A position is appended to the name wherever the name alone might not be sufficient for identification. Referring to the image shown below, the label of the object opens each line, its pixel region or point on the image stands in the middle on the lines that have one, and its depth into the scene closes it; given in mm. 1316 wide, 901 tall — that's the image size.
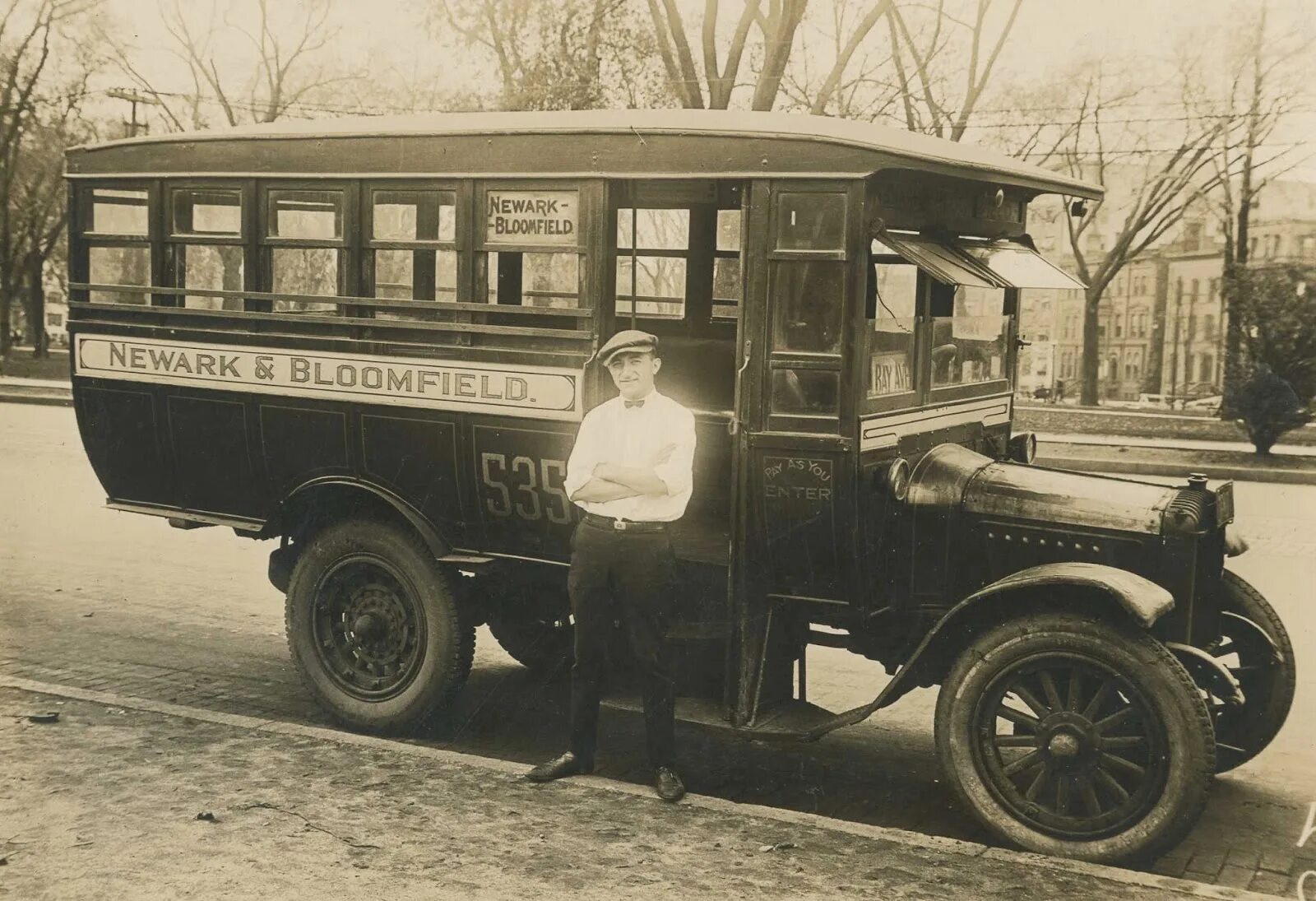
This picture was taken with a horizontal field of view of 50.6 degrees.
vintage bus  5094
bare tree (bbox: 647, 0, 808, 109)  20938
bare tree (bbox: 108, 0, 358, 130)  34500
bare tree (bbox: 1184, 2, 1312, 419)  24531
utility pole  28219
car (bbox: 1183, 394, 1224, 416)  31472
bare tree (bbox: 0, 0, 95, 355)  13133
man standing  5332
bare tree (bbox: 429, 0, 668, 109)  21078
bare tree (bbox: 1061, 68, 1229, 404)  31031
